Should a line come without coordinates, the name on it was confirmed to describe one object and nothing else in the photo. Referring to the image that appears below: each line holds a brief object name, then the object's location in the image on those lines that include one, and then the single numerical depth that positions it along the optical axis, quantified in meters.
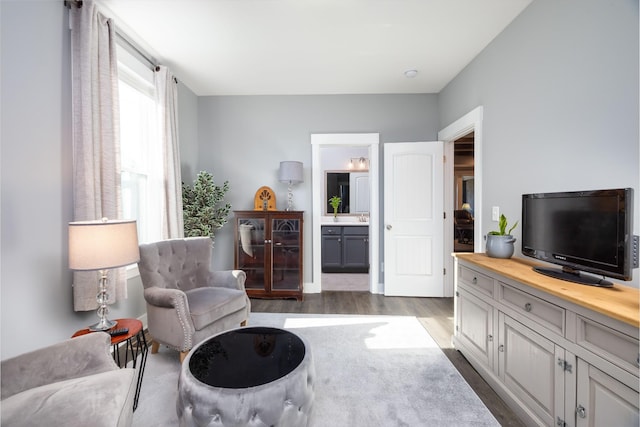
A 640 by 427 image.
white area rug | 1.53
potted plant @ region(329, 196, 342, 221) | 5.36
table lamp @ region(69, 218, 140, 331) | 1.45
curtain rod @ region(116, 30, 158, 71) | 2.37
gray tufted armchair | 1.93
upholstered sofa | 0.91
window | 2.50
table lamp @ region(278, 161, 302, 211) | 3.52
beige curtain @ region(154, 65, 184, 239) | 2.82
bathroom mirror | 5.42
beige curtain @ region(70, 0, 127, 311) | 1.86
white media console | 1.02
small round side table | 1.49
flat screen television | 1.21
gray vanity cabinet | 4.98
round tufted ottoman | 1.12
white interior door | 3.56
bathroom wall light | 5.45
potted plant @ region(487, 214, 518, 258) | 2.00
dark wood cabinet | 3.47
